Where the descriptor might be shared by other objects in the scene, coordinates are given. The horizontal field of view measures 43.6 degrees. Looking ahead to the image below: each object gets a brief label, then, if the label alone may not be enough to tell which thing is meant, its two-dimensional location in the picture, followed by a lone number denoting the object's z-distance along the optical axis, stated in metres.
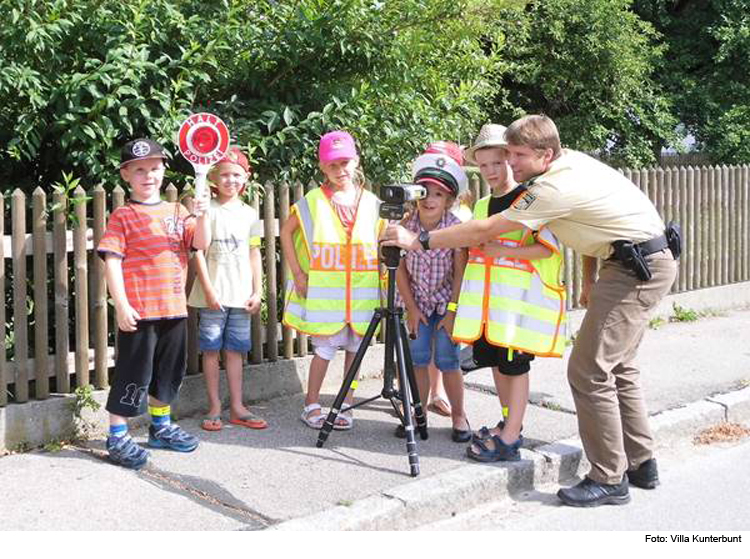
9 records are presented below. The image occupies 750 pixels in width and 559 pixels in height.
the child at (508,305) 4.89
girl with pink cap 5.48
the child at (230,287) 5.46
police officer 4.56
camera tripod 4.86
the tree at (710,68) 17.62
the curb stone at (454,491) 4.21
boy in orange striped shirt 4.83
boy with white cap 5.28
